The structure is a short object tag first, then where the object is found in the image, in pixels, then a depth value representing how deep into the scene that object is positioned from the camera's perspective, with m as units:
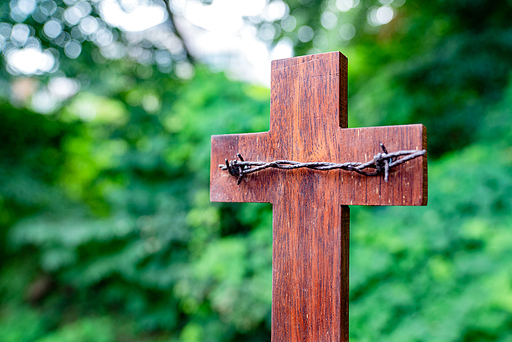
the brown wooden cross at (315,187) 0.45
